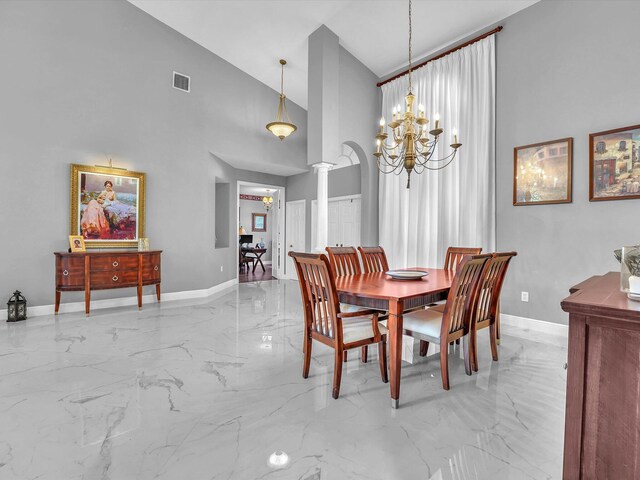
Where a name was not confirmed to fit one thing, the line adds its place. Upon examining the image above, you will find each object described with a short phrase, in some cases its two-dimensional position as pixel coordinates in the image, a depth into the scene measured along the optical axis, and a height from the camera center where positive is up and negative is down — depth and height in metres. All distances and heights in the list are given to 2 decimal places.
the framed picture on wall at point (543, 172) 3.47 +0.73
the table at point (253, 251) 9.24 -0.48
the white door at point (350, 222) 6.32 +0.27
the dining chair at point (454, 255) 3.52 -0.22
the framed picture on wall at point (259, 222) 11.94 +0.49
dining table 1.92 -0.40
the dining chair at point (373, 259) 3.47 -0.27
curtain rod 4.00 +2.59
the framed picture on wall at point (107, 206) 4.23 +0.40
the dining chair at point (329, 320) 2.04 -0.61
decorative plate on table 2.59 -0.33
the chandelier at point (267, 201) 10.79 +1.16
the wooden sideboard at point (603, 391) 0.94 -0.48
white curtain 4.06 +0.81
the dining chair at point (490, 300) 2.41 -0.53
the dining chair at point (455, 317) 2.09 -0.60
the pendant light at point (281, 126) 5.05 +1.74
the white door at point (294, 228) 7.48 +0.17
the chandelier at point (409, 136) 2.73 +0.90
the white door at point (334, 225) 6.71 +0.22
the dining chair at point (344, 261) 3.12 -0.26
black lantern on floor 3.70 -0.87
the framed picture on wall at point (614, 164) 3.06 +0.72
